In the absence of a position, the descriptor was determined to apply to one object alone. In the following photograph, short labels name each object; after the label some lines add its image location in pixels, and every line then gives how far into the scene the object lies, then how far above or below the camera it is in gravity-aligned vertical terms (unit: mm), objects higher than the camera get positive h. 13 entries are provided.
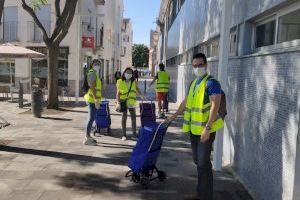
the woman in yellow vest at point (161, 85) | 9095 -116
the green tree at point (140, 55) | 70584 +6741
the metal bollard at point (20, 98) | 10771 -833
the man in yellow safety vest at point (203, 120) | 3283 -455
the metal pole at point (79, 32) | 13100 +2236
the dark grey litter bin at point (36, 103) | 8930 -823
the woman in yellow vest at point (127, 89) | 6223 -194
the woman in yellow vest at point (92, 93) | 5599 -278
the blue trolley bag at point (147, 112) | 6672 -753
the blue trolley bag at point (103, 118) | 6743 -940
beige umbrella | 10984 +1008
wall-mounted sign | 15358 +2080
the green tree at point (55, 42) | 9723 +1331
